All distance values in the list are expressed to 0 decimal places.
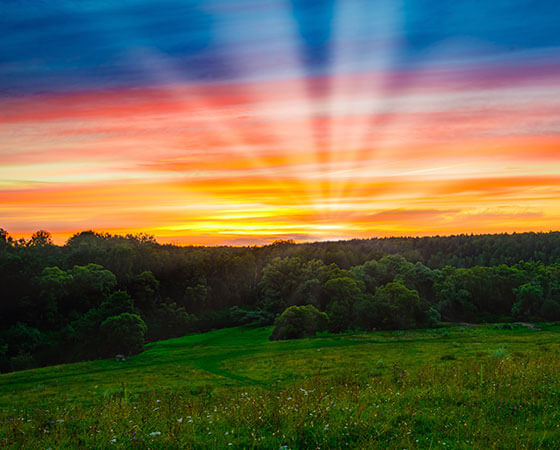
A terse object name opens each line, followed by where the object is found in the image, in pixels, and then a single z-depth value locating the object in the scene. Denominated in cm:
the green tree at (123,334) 6950
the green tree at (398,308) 6750
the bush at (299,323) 6544
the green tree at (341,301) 6856
